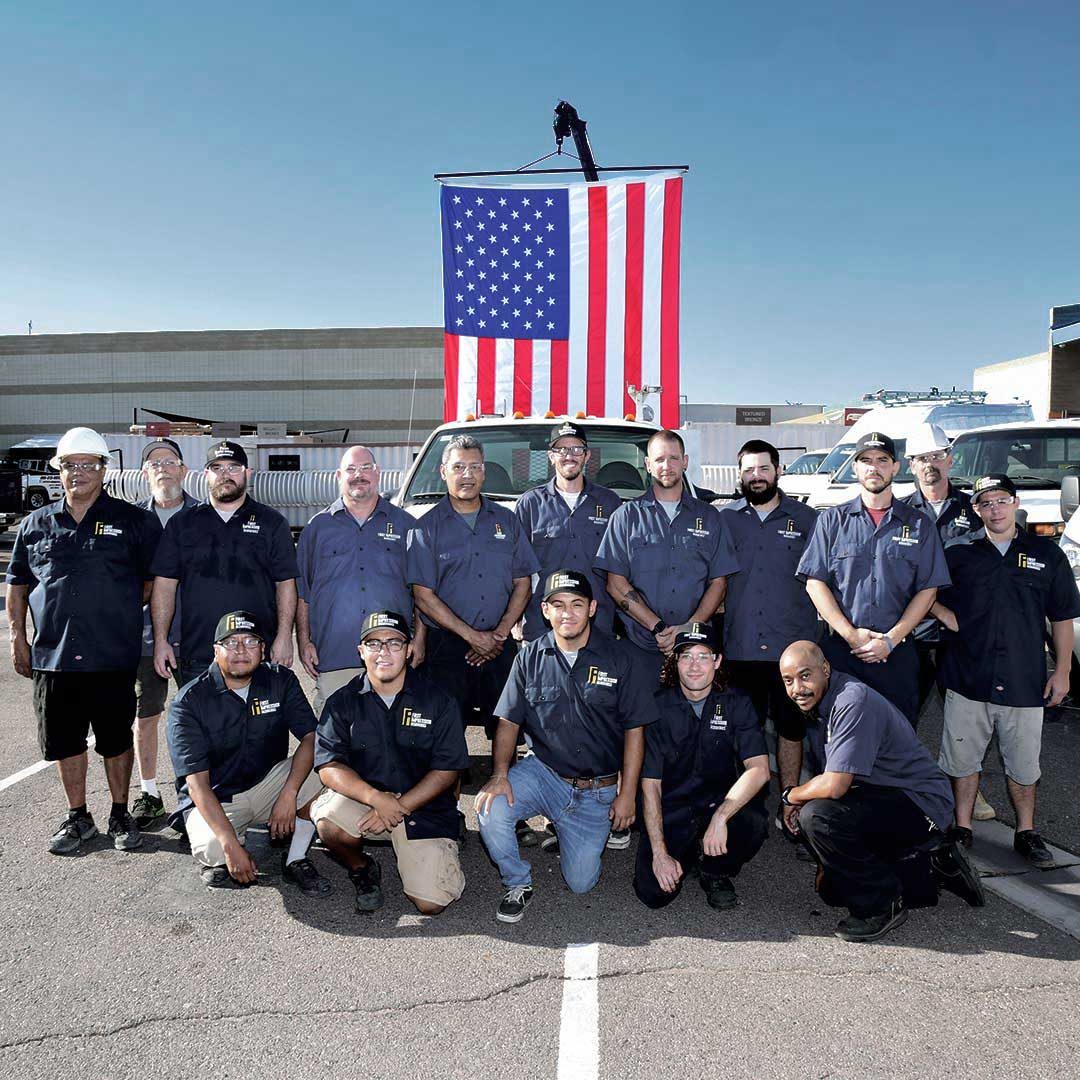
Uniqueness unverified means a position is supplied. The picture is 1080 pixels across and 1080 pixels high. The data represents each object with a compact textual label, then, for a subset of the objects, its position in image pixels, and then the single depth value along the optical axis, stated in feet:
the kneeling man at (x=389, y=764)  13.08
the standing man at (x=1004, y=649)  14.61
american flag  30.12
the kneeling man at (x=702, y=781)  13.06
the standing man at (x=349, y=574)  15.83
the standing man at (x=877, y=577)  14.84
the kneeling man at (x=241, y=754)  13.56
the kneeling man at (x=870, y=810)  12.16
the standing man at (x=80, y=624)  14.74
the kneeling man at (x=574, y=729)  13.64
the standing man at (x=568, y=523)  16.99
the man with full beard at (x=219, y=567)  15.56
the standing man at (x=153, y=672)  16.17
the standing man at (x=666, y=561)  16.01
